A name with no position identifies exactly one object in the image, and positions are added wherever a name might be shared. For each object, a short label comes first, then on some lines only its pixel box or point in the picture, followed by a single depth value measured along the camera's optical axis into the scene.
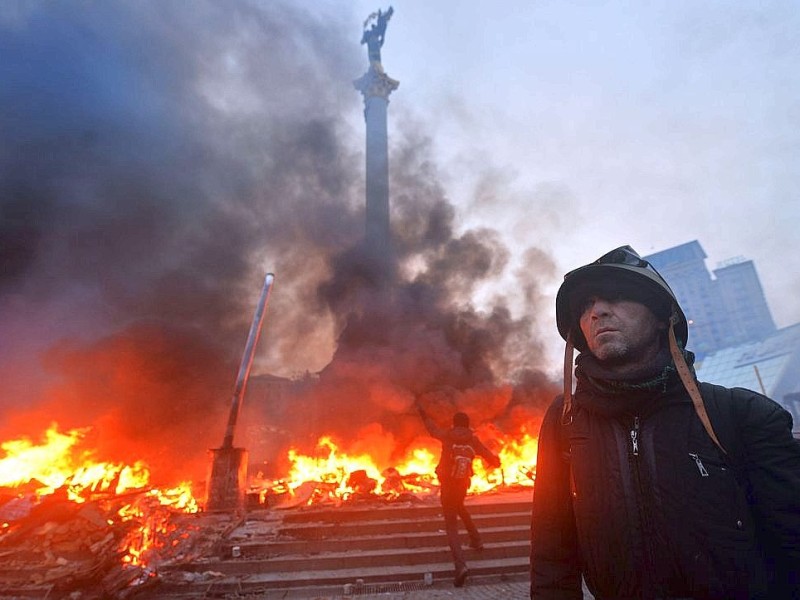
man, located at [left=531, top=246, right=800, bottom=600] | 1.54
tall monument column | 31.03
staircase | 7.07
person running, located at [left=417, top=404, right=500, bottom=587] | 7.02
